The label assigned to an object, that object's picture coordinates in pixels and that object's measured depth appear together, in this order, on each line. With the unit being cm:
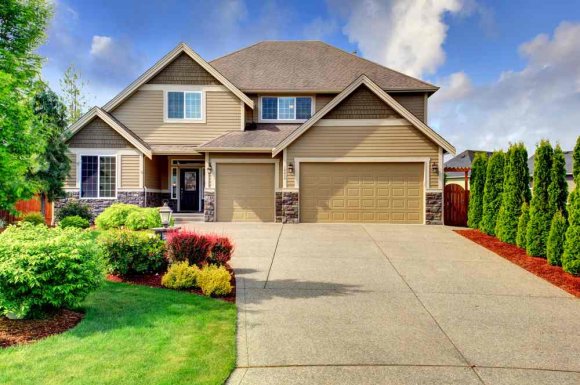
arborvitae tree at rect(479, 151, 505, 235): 1254
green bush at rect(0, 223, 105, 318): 436
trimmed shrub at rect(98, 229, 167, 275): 677
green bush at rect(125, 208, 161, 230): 1193
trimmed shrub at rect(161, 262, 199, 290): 621
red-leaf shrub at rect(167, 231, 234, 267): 702
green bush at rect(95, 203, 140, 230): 1215
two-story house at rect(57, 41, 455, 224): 1504
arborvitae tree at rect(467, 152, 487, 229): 1402
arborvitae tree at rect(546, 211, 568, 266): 842
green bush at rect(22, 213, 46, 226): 1243
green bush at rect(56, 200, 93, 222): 1409
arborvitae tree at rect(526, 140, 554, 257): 935
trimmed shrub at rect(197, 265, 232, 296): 598
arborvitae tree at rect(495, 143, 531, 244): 1111
